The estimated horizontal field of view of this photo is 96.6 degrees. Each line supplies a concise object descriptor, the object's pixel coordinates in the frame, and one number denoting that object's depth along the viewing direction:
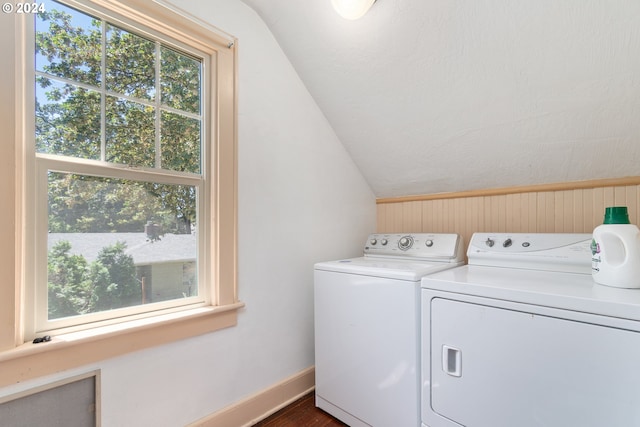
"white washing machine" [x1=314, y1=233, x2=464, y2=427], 1.28
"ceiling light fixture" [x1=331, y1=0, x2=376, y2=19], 1.33
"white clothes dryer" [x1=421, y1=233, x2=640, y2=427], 0.84
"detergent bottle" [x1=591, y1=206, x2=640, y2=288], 1.00
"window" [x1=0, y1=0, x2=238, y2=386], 0.98
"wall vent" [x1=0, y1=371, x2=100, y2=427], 0.95
